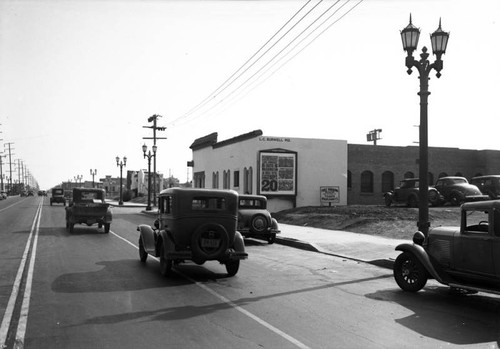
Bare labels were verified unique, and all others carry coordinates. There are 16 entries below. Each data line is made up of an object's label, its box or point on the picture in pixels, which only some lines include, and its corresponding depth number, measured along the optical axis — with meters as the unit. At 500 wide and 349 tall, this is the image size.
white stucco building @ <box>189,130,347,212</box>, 33.06
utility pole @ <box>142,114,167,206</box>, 42.22
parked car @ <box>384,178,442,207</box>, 28.45
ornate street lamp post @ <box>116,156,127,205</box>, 55.32
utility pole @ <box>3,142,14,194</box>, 133.82
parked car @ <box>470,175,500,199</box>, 29.88
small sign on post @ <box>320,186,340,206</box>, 33.25
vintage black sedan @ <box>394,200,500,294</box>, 7.72
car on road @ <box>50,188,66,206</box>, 56.31
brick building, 37.66
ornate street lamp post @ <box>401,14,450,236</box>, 11.65
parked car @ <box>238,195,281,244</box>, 17.67
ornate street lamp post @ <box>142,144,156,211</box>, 42.00
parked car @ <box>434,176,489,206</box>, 27.73
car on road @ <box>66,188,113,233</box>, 20.80
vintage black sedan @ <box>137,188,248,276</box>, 10.09
